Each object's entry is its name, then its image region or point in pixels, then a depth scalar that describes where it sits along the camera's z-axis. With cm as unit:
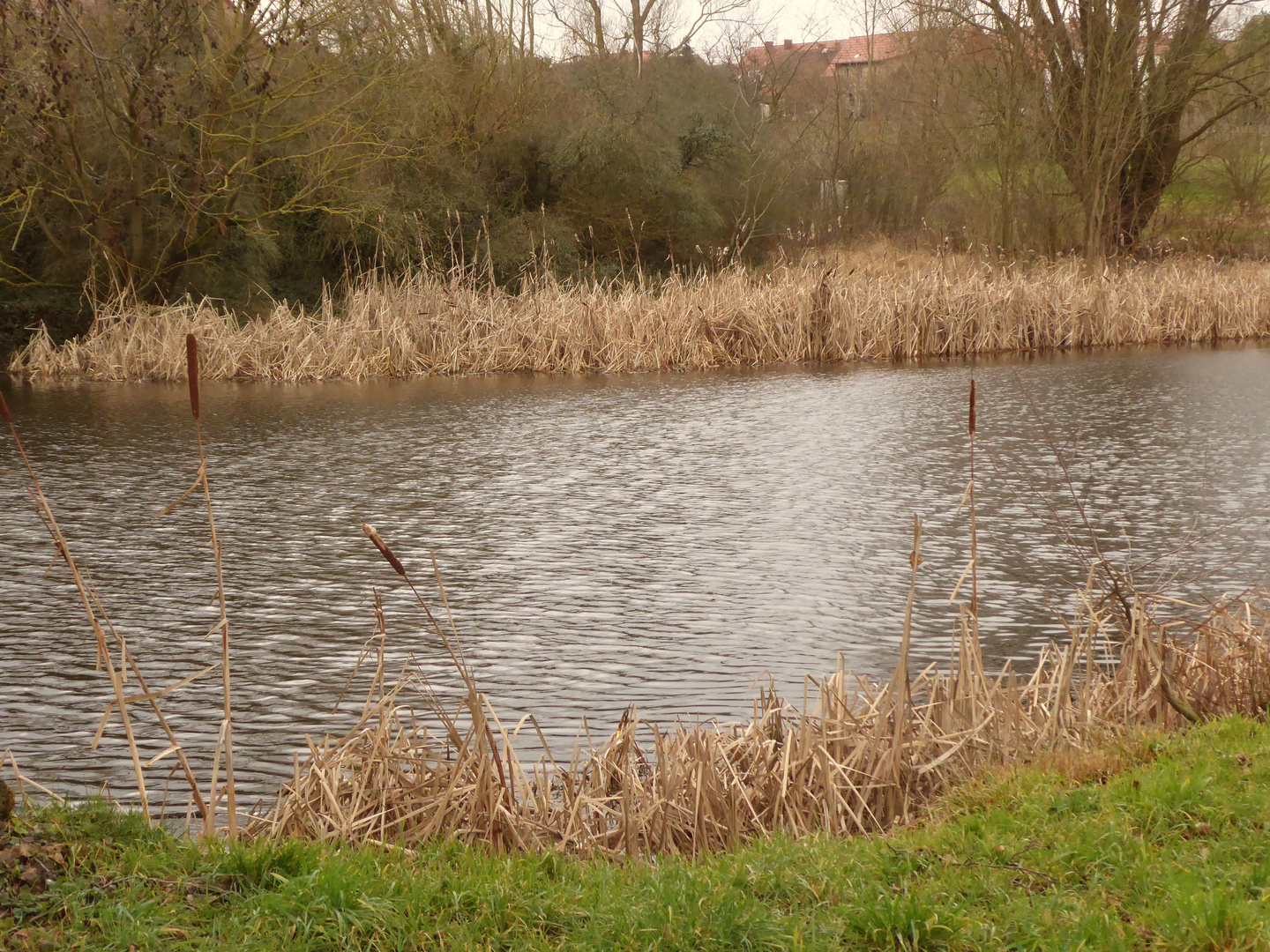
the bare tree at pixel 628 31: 3142
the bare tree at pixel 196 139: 1781
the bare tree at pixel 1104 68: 2328
